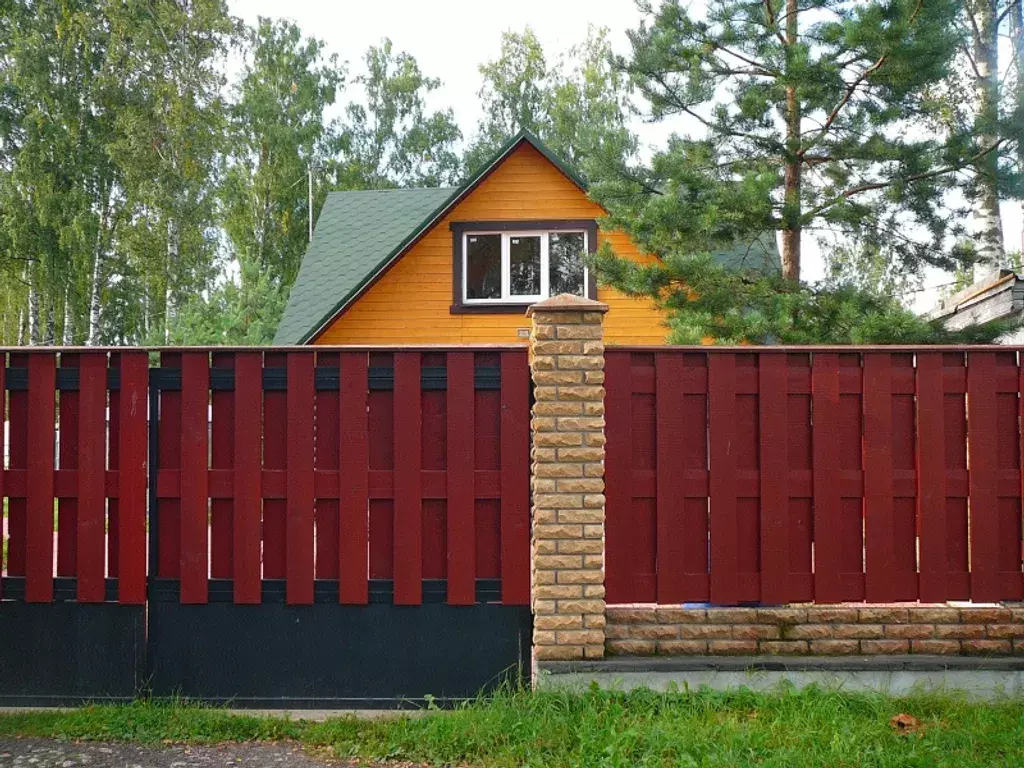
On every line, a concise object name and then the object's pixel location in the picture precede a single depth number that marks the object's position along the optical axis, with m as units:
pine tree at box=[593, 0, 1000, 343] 11.32
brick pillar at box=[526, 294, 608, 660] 5.01
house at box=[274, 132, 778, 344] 14.71
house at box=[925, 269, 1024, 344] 10.77
